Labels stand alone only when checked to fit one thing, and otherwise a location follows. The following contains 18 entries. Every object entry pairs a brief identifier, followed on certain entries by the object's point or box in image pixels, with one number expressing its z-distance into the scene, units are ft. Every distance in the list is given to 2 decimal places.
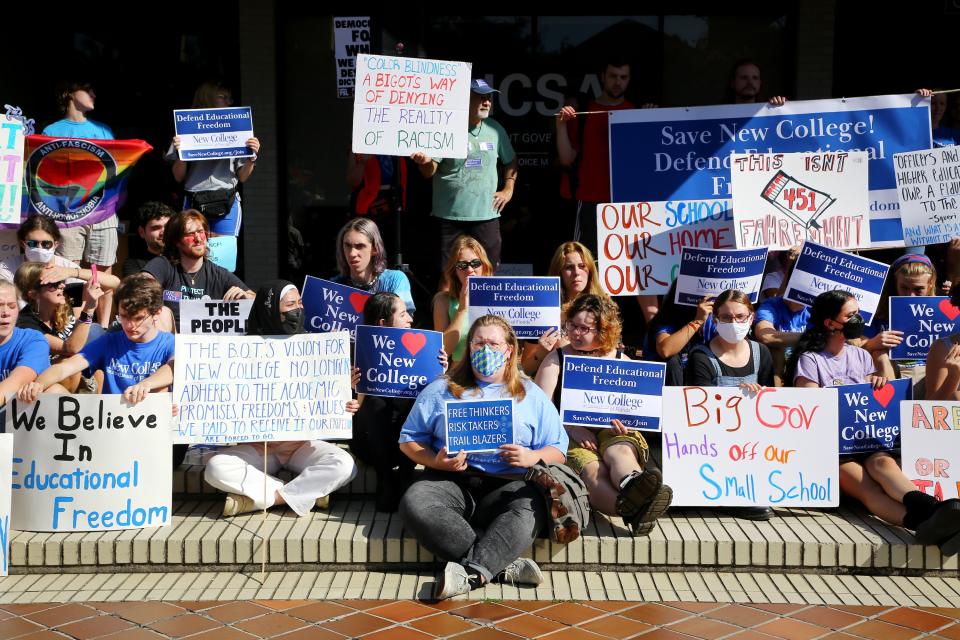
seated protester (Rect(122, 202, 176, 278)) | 23.94
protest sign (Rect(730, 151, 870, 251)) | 23.48
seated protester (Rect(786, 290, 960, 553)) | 17.10
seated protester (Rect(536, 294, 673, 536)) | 16.89
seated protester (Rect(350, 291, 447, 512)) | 18.60
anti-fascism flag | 25.53
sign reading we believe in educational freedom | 17.48
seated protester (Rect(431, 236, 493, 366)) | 21.53
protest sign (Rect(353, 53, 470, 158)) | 24.32
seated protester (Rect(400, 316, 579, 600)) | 16.37
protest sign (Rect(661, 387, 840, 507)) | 18.28
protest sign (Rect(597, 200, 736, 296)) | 23.47
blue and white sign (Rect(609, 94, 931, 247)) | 25.07
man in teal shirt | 25.39
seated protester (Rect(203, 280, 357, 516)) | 18.10
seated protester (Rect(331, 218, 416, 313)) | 21.65
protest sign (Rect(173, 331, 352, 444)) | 18.08
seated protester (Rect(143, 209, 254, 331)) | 22.12
